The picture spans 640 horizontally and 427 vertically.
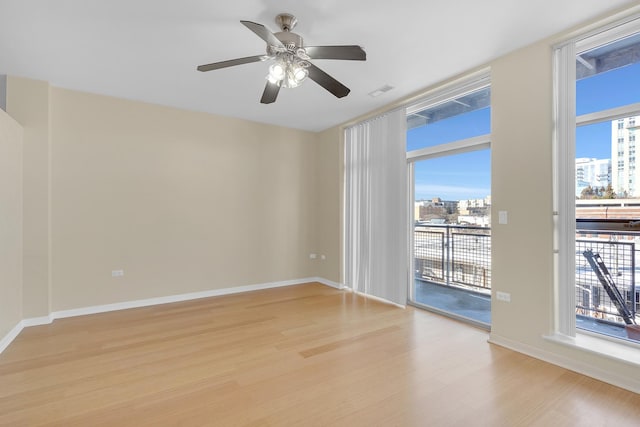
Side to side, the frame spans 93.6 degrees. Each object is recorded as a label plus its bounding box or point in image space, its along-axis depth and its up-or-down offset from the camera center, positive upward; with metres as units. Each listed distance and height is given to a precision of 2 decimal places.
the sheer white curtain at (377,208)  4.22 +0.10
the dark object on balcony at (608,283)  2.59 -0.62
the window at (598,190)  2.45 +0.21
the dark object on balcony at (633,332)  2.52 -1.00
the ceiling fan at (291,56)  2.21 +1.23
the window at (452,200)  3.56 +0.19
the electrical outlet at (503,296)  3.00 -0.83
